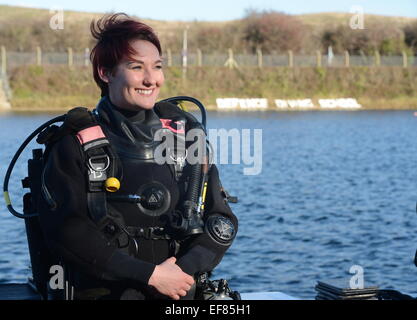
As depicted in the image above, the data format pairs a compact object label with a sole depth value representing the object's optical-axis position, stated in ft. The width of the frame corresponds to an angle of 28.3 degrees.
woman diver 10.85
